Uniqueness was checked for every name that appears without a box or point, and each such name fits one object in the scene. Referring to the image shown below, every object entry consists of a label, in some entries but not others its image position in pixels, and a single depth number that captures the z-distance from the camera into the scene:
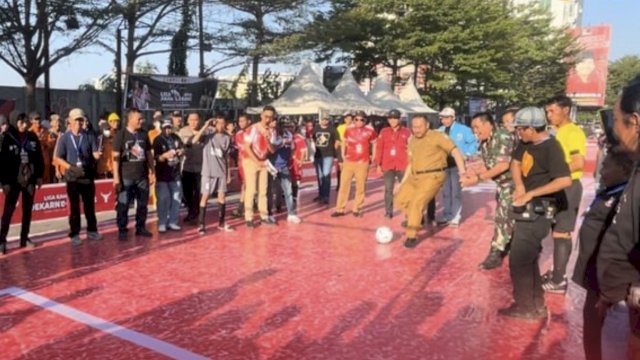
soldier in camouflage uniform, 6.29
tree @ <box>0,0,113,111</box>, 19.17
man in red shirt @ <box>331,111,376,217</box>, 10.16
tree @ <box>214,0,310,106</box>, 25.86
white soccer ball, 8.04
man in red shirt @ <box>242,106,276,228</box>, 8.99
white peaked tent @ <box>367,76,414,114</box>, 27.66
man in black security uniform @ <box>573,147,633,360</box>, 2.99
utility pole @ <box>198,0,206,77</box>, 23.78
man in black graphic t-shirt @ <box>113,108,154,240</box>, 7.99
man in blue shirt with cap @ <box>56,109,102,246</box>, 7.54
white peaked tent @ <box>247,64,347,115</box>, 22.41
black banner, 18.30
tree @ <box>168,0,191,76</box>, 23.97
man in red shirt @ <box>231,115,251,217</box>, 9.28
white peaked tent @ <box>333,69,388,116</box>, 24.73
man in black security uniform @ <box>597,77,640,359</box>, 2.40
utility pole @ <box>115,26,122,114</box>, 21.36
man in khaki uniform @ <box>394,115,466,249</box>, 7.55
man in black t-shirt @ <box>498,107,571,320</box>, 4.70
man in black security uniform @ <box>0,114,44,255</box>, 7.14
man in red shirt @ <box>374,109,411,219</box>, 9.96
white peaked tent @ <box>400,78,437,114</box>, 29.88
